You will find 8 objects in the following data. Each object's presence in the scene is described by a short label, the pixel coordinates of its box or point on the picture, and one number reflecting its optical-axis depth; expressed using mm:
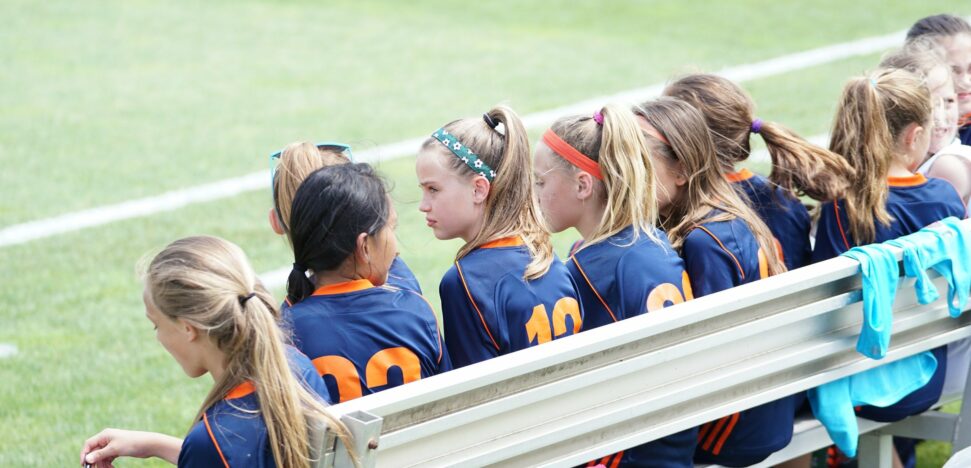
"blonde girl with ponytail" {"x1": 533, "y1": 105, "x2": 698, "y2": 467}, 7055
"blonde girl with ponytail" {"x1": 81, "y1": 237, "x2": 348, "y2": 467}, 5285
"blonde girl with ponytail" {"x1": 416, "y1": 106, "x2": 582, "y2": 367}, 7004
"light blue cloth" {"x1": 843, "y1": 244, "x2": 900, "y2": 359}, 6984
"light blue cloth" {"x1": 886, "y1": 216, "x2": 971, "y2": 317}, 7285
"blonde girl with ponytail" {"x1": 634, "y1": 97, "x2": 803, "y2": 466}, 7418
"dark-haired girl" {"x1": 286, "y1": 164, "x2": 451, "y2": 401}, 6395
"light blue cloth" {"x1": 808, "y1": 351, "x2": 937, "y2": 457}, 7391
